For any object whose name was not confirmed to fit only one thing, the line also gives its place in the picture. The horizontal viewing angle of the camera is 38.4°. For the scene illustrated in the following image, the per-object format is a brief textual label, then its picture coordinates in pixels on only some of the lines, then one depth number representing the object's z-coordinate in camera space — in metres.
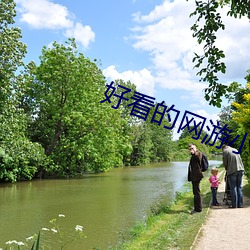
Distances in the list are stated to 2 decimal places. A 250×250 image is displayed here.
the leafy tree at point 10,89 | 19.73
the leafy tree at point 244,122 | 10.91
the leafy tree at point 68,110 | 27.61
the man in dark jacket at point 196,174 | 10.02
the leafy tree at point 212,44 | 3.65
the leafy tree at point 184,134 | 127.54
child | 10.55
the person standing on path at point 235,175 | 10.12
